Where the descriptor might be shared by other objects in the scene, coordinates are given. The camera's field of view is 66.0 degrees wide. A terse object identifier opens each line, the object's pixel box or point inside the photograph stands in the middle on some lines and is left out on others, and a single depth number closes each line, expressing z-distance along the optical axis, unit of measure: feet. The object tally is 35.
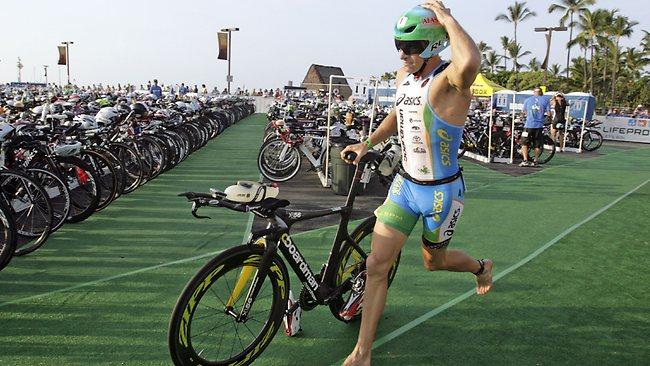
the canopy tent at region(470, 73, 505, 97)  71.26
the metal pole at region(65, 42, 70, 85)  121.08
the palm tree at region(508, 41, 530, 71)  206.86
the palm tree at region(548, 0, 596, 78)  157.07
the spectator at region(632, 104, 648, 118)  77.82
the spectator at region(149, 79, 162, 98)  58.05
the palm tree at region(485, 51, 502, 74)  226.25
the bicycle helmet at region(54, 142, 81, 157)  19.16
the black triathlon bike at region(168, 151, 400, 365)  8.07
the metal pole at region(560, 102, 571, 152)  51.50
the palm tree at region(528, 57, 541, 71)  210.18
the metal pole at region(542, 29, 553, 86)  73.14
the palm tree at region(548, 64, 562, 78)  206.05
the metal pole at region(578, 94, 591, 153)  51.25
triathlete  8.41
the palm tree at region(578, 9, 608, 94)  155.22
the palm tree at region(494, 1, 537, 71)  191.72
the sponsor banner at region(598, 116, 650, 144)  71.36
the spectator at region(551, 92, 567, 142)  48.19
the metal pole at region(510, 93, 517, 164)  40.46
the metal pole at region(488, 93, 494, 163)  40.48
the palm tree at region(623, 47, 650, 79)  162.87
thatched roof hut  163.53
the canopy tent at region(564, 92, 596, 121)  70.73
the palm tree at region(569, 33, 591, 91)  160.76
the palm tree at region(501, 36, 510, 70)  213.13
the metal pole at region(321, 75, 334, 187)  28.45
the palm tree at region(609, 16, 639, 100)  155.22
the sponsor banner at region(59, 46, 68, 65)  119.96
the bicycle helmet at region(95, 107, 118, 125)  25.79
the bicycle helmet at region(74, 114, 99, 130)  23.01
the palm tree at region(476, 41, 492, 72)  223.92
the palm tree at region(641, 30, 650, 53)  158.92
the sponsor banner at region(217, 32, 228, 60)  107.45
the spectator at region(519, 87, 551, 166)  38.58
